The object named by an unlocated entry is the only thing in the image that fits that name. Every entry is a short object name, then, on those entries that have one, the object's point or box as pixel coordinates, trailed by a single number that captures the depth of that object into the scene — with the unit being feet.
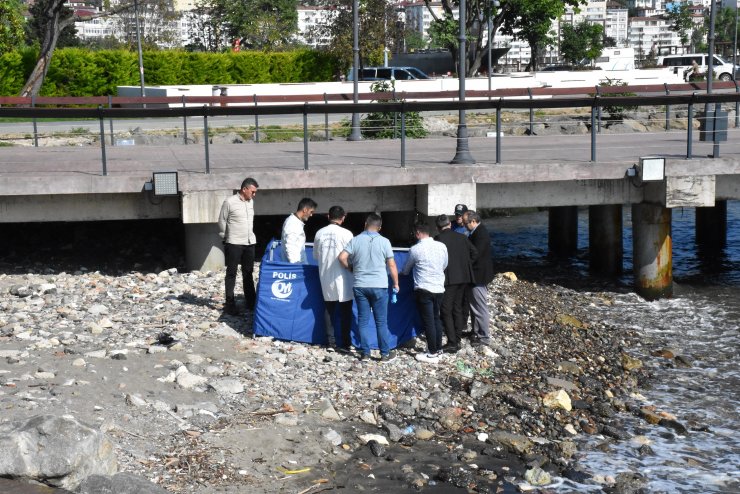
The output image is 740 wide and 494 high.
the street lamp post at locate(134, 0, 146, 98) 119.30
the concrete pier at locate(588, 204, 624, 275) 64.39
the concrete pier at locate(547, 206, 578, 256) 72.49
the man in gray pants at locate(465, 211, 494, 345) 41.11
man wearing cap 41.57
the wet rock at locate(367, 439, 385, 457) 30.68
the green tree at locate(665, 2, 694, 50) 445.37
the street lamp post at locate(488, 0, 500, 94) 142.61
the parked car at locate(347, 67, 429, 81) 143.95
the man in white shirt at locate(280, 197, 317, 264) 39.73
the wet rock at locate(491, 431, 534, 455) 32.04
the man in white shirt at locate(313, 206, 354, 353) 38.11
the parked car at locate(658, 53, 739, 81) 180.36
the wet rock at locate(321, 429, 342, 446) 30.96
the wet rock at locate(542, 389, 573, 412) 36.19
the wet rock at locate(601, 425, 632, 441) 34.32
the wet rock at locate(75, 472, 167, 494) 25.23
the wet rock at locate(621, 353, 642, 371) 42.55
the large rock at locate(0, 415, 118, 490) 25.00
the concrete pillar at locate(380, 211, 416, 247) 62.90
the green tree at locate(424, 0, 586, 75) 160.25
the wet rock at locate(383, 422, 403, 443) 31.86
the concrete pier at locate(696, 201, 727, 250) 74.84
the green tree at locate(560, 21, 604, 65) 237.45
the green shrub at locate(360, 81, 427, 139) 82.94
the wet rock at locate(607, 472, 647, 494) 30.27
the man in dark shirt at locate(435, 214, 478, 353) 39.50
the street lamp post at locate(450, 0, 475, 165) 55.26
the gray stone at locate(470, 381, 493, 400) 36.01
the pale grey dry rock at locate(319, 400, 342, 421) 32.71
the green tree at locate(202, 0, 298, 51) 219.10
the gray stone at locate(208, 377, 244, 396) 33.37
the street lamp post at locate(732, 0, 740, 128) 83.08
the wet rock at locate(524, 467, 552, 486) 30.04
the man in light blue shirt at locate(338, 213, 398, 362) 37.17
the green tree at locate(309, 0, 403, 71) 153.69
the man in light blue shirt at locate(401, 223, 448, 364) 38.11
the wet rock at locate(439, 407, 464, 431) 33.42
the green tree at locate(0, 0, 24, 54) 115.55
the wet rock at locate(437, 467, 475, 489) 29.32
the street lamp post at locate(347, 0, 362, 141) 76.48
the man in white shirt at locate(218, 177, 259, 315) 42.06
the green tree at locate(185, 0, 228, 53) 232.73
